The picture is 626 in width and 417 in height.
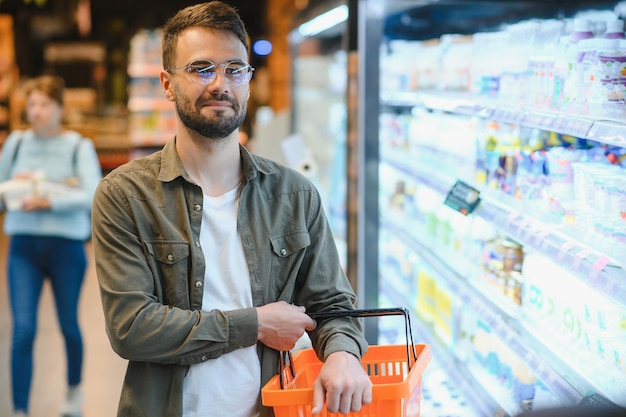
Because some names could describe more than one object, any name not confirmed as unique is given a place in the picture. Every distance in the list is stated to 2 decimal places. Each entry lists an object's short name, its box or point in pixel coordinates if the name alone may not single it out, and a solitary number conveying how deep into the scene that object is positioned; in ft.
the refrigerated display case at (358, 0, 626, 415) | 8.35
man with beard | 6.23
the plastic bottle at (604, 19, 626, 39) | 8.30
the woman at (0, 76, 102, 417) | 14.07
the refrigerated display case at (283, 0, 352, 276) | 15.55
